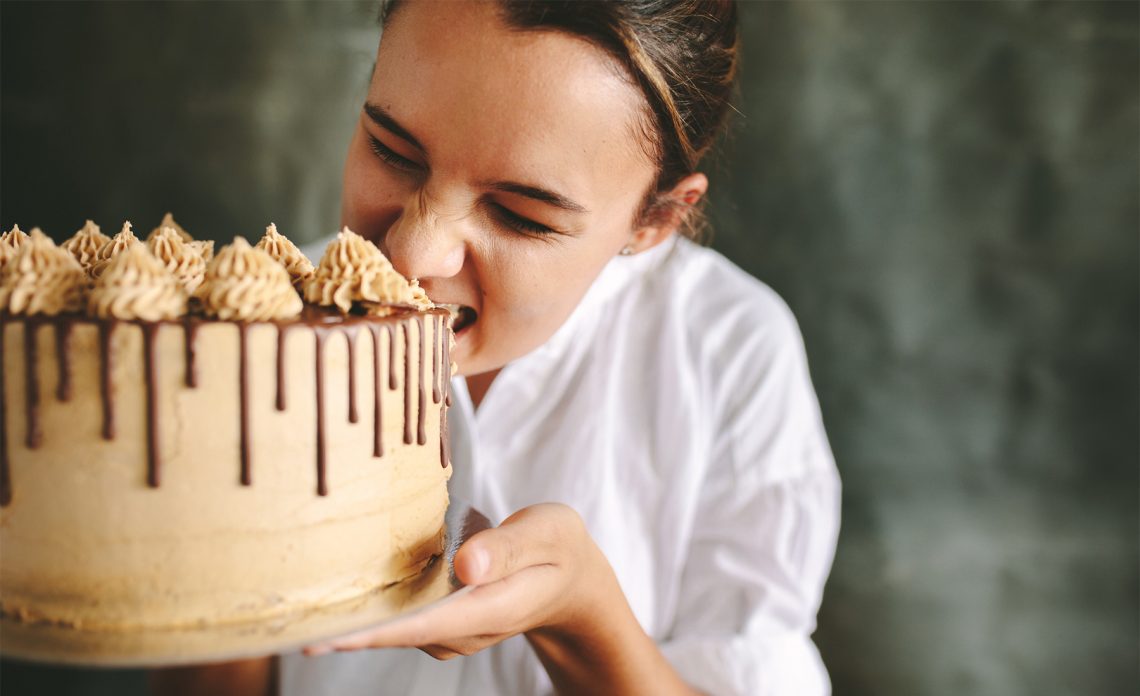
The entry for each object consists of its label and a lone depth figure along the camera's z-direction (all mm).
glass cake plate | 706
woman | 832
